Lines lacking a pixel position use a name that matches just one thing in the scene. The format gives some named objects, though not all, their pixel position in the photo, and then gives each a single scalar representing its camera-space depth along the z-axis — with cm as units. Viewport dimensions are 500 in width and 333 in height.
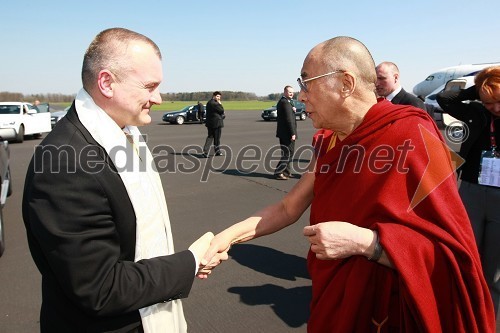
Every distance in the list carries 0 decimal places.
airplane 2769
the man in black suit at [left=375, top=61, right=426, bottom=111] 497
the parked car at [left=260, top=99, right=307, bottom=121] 2972
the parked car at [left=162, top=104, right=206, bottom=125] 2636
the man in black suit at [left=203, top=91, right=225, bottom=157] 1177
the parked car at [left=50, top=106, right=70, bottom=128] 2274
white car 1581
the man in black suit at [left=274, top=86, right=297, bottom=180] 912
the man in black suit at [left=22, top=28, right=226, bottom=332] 128
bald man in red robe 157
